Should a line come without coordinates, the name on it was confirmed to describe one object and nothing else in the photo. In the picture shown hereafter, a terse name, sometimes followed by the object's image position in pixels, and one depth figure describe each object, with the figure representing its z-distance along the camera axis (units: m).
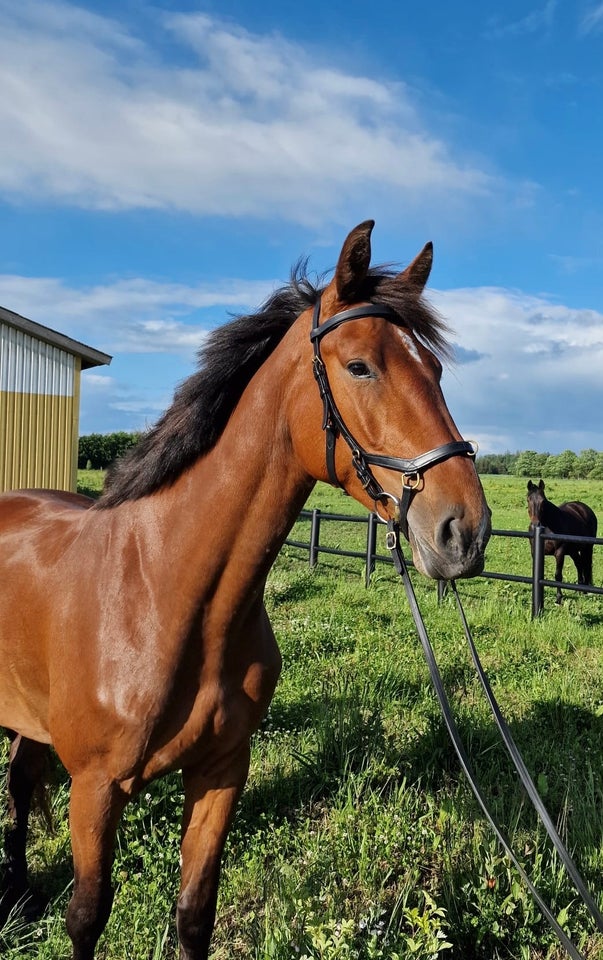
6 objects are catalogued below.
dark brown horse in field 11.46
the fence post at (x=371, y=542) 10.07
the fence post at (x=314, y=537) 11.81
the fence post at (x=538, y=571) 7.96
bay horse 1.85
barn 11.67
